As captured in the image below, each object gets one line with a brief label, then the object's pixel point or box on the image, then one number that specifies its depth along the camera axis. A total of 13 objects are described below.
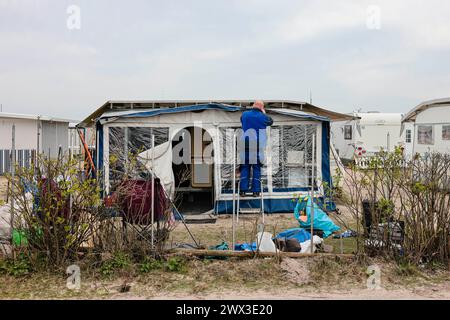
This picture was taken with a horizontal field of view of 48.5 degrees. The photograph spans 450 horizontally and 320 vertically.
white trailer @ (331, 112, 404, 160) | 21.69
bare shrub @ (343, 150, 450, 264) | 5.80
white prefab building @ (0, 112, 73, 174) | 19.55
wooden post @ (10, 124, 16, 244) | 5.65
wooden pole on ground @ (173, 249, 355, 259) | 5.86
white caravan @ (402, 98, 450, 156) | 13.72
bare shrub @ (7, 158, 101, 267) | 5.54
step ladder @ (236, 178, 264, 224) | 10.05
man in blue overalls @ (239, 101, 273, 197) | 9.73
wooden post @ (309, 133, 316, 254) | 6.07
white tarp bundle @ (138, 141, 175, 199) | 10.20
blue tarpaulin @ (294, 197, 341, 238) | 7.92
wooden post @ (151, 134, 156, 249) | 5.90
